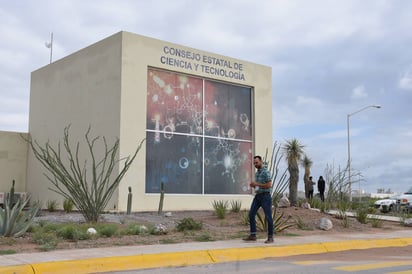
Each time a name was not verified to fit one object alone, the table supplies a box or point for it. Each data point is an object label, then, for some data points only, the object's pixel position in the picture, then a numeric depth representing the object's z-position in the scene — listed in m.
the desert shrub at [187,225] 13.70
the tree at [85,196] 14.09
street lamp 17.41
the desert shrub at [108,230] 12.02
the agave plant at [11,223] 11.20
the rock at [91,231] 11.81
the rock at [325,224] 15.23
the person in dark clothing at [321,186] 30.07
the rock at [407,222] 18.34
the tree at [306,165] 38.29
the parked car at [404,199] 27.74
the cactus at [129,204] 17.39
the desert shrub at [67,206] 19.81
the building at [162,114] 20.17
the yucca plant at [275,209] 13.77
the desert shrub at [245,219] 15.38
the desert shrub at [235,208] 18.61
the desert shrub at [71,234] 11.32
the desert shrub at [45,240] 10.12
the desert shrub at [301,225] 15.24
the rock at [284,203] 19.22
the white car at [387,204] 29.42
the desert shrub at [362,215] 17.33
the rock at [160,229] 12.81
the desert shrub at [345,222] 16.12
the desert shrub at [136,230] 12.55
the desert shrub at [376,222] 17.00
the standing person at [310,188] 30.18
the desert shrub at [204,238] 12.05
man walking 11.41
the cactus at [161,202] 18.32
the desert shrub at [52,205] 21.44
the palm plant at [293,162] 21.13
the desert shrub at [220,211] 17.14
